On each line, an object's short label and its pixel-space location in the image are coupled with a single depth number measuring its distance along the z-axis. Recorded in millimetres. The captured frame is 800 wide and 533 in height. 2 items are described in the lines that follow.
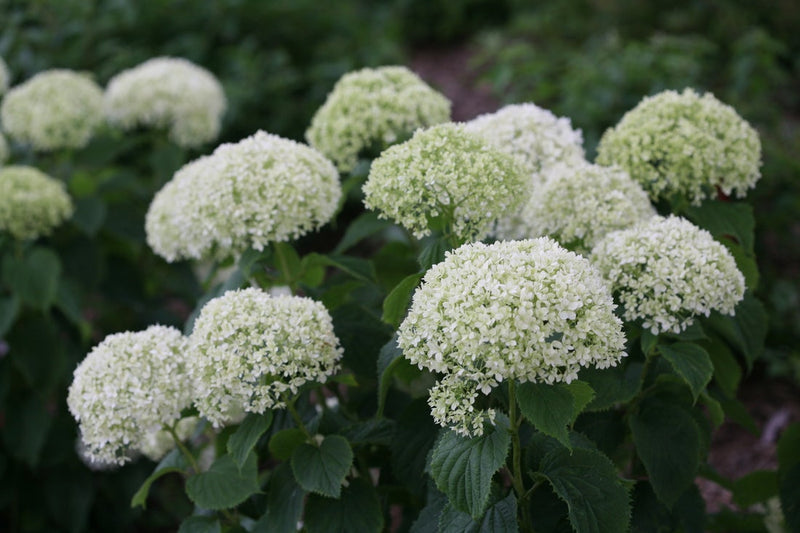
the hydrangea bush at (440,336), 1703
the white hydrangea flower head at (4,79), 2581
